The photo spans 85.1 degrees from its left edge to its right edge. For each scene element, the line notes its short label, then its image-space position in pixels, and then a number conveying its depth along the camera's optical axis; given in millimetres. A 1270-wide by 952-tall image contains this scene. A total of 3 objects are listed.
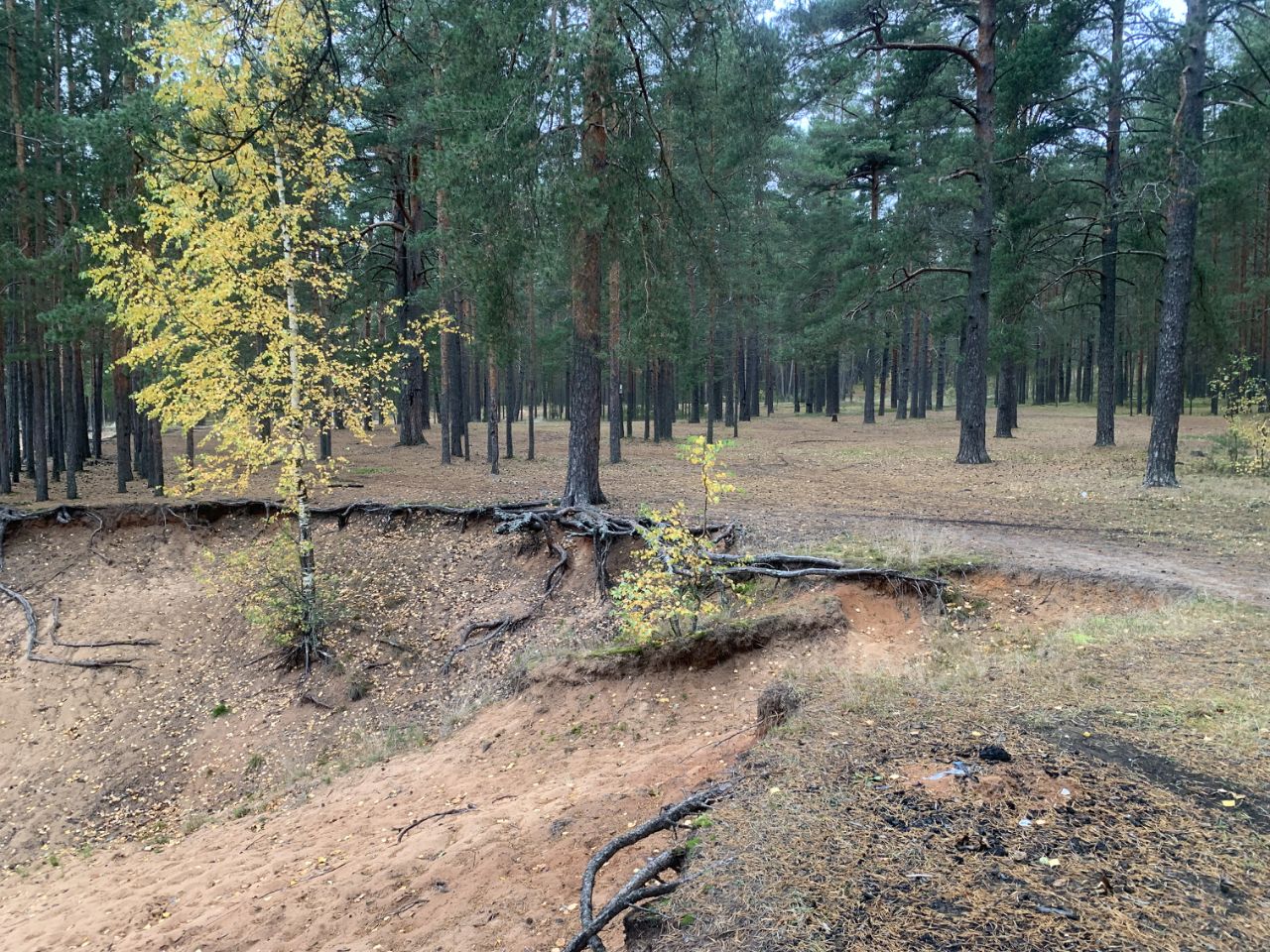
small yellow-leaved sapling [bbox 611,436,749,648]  6582
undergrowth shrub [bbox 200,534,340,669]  9586
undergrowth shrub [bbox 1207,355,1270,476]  12836
